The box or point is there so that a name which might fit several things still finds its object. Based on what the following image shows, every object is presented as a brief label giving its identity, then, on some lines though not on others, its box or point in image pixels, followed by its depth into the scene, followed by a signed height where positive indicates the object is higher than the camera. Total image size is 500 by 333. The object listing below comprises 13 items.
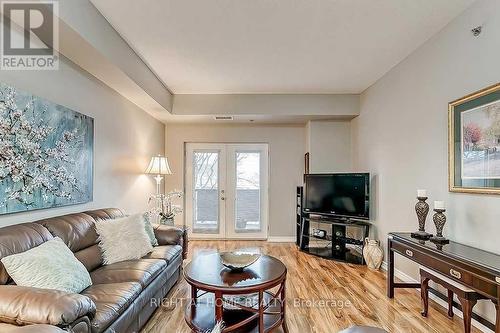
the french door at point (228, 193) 5.99 -0.48
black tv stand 4.54 -1.13
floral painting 2.07 +0.13
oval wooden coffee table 2.14 -1.04
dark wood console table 1.86 -0.70
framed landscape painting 2.28 +0.25
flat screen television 4.38 -0.40
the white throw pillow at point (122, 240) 2.78 -0.71
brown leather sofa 1.45 -0.78
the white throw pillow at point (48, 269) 1.76 -0.65
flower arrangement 4.36 -0.66
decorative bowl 2.45 -0.79
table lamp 4.61 +0.04
